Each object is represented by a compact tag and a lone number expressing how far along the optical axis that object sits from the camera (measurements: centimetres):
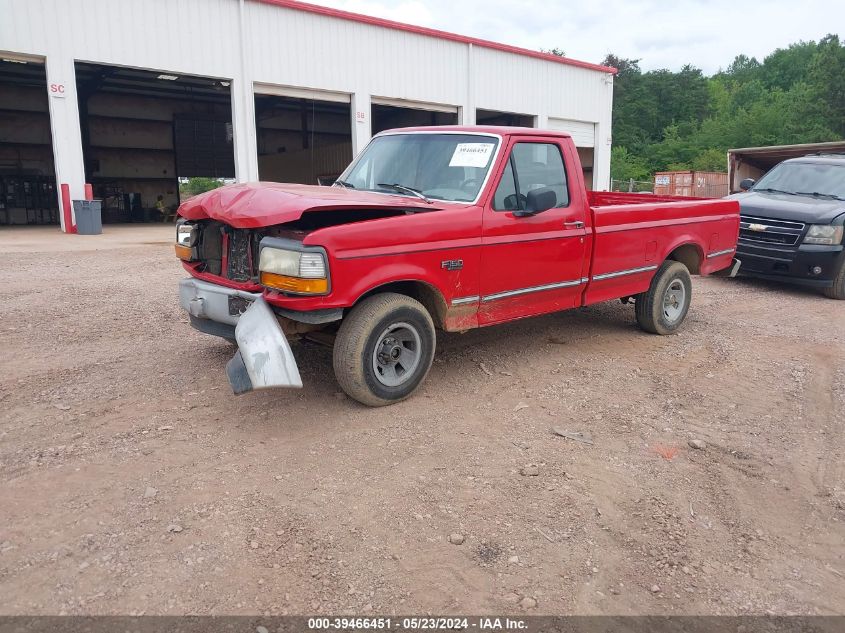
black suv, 904
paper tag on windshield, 501
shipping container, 2811
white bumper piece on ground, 375
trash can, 1614
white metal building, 1572
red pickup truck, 400
